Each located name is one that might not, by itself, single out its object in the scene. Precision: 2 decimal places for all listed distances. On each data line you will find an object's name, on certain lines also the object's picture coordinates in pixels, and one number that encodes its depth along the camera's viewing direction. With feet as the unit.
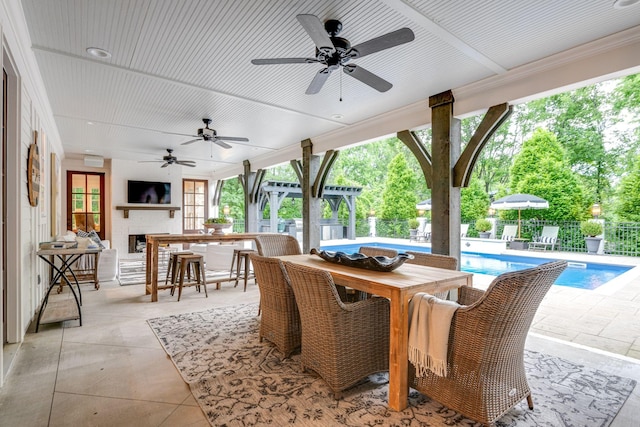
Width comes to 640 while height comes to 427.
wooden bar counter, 14.61
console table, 10.78
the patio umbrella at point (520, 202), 32.65
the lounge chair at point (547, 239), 34.09
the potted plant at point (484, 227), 39.99
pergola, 36.96
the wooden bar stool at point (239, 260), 16.81
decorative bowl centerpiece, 8.04
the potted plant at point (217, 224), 17.28
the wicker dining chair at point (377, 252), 10.97
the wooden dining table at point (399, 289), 6.51
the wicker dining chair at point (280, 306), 8.70
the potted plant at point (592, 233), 29.84
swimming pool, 21.47
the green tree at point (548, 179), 35.45
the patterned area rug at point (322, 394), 6.20
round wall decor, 10.58
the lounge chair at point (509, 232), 38.01
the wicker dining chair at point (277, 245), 13.16
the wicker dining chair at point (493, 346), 5.49
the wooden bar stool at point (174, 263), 15.94
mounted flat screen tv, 30.71
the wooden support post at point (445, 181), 13.08
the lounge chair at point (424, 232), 41.95
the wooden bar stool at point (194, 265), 14.65
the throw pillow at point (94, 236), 18.72
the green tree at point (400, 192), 49.29
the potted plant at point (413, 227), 44.19
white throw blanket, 6.08
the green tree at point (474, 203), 45.47
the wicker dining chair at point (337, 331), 6.86
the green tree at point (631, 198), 30.35
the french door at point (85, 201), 29.45
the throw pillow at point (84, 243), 12.53
